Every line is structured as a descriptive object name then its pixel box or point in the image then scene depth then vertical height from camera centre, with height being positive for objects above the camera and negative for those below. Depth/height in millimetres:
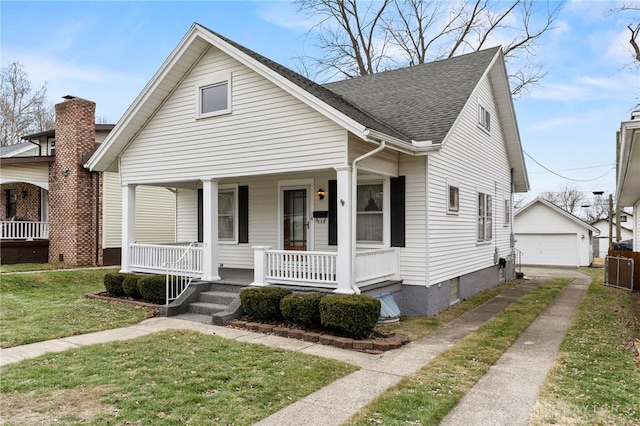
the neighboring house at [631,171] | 6184 +1103
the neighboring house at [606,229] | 40875 -862
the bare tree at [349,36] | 24672 +10641
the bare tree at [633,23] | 19078 +8879
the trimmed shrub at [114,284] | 10477 -1487
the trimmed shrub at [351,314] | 6922 -1477
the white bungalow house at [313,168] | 8594 +1147
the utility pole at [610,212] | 24542 +431
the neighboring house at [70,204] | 16625 +666
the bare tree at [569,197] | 60562 +3167
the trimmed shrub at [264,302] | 8062 -1488
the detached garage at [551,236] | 25828 -925
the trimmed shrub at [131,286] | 10102 -1481
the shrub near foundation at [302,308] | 7496 -1501
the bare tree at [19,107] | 32938 +8770
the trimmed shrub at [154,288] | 9617 -1474
